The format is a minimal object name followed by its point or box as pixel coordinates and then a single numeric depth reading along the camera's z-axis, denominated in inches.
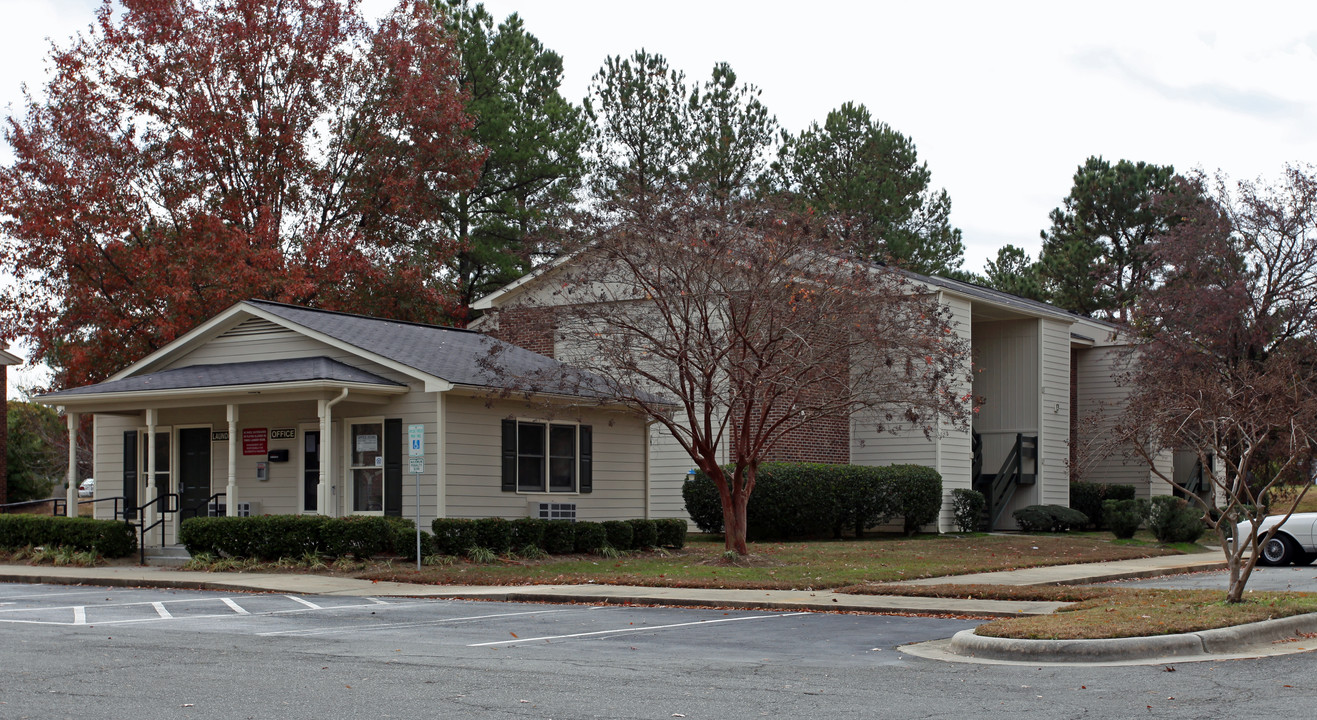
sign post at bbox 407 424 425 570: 788.6
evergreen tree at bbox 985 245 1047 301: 1967.3
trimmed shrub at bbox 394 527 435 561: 819.4
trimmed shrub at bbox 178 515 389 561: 815.7
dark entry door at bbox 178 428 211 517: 968.3
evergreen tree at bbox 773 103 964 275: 1935.3
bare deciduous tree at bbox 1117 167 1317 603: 1178.6
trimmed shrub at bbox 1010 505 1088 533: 1250.6
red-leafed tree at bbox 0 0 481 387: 1300.4
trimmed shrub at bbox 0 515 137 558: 890.7
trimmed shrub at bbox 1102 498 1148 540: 1131.9
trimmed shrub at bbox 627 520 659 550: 964.6
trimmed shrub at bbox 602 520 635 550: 941.2
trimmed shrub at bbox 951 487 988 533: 1212.5
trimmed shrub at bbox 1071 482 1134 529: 1398.9
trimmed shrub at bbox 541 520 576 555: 897.4
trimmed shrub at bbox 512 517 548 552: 878.4
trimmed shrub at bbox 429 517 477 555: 837.8
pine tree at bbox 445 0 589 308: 1679.4
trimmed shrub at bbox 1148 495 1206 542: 1068.5
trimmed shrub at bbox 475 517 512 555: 855.1
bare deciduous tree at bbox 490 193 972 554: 794.8
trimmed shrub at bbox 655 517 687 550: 985.5
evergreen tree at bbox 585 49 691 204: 1840.6
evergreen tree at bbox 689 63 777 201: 1828.2
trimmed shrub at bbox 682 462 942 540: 1098.1
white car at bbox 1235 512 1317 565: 861.1
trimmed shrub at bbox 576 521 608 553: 914.7
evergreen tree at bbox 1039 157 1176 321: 2026.3
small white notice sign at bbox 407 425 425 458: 788.2
